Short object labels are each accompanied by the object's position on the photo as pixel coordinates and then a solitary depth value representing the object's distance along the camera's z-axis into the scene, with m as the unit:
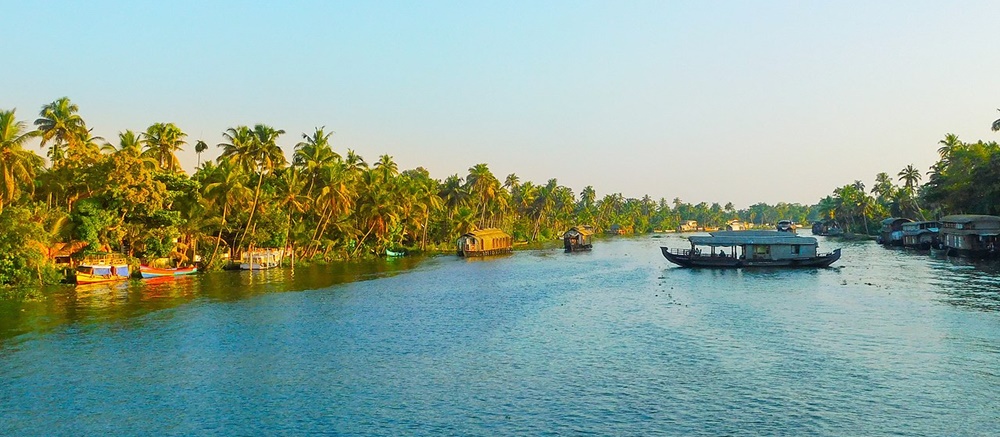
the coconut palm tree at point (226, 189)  62.53
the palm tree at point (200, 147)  76.56
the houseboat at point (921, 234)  92.78
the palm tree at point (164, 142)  66.06
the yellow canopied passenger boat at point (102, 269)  51.97
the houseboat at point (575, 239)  108.69
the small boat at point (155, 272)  56.88
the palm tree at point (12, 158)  45.12
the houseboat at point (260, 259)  69.06
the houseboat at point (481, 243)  94.25
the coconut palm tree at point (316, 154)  77.50
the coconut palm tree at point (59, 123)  56.72
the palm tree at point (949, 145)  105.44
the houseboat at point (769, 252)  65.50
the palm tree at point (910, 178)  126.48
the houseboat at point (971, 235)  70.31
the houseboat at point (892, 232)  104.97
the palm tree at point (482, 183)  118.62
